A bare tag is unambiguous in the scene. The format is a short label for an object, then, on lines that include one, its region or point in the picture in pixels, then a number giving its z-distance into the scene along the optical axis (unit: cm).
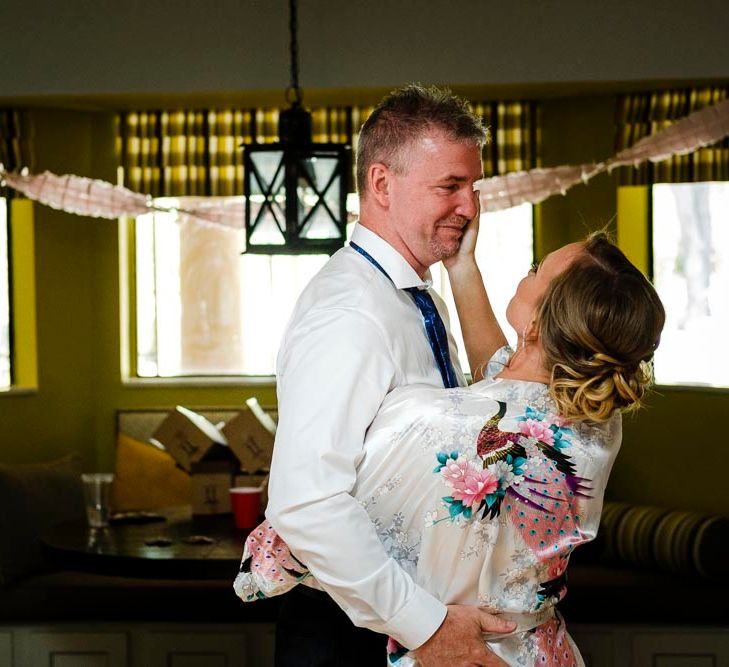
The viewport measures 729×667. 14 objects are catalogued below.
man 155
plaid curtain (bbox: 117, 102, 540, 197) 528
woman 157
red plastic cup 338
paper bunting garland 425
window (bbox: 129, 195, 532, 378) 567
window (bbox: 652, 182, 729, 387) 496
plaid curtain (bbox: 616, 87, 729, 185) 470
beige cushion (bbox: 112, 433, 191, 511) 495
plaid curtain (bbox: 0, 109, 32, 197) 507
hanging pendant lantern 312
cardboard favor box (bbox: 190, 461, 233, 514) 360
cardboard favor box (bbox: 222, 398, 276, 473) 365
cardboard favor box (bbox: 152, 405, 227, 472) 382
